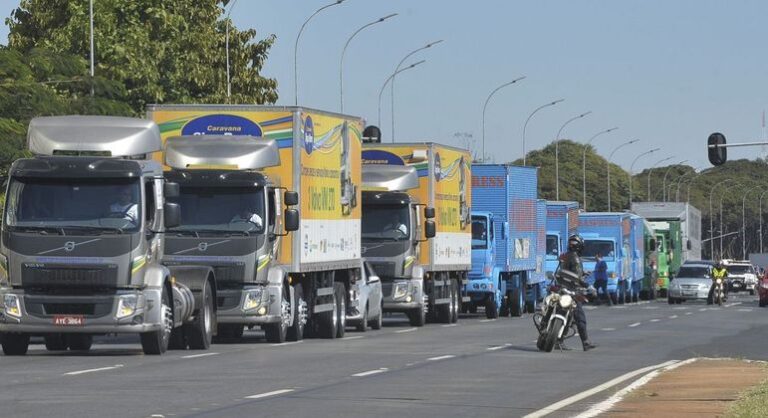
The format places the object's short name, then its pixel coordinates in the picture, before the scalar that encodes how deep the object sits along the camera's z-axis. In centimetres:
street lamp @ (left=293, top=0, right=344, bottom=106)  5613
